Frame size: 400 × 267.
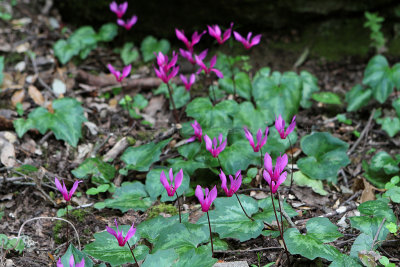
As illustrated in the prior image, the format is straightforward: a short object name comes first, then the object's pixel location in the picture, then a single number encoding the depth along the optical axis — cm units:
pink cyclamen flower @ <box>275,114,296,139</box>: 438
